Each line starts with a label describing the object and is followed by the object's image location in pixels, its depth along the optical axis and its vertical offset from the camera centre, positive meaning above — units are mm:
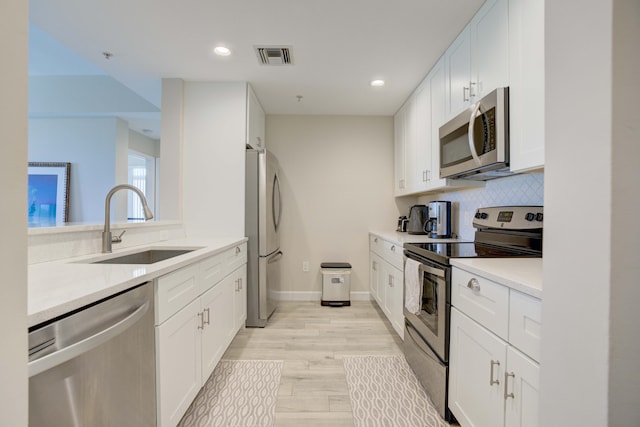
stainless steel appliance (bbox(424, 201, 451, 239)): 2547 -42
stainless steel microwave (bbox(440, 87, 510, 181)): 1461 +459
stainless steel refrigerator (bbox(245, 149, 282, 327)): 2746 -200
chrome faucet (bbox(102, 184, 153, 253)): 1671 -95
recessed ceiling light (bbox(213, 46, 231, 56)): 2188 +1307
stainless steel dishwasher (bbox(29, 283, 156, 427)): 688 -462
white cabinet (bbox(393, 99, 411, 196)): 3150 +816
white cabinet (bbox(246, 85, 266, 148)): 2816 +1022
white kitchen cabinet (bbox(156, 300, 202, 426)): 1185 -732
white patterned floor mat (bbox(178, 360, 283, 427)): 1538 -1148
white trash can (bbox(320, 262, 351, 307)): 3348 -884
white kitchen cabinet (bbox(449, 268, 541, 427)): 952 -560
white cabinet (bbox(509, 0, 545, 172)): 1237 +630
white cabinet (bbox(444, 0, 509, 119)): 1491 +986
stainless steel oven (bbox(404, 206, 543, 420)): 1498 -344
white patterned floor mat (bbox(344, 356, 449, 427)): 1540 -1139
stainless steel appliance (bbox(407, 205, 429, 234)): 2982 -32
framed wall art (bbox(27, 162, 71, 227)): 4000 +290
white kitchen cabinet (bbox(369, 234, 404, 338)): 2297 -619
